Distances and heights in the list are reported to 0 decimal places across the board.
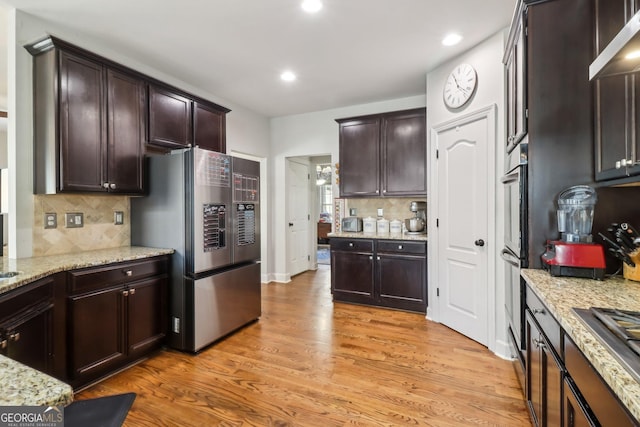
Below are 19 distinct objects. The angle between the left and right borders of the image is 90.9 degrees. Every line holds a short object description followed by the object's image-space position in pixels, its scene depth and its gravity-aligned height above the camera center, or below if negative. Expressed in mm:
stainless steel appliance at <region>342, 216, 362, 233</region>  4340 -170
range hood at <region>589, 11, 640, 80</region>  952 +538
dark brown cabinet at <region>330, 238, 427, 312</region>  3627 -739
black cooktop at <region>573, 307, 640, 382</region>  802 -364
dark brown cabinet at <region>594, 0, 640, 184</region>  1452 +487
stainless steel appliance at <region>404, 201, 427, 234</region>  3986 -98
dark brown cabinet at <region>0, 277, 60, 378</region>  1556 -615
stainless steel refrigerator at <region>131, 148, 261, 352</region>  2654 -188
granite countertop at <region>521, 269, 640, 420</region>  725 -360
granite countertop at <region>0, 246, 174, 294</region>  1685 -332
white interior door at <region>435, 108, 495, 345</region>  2809 -128
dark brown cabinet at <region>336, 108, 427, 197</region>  3859 +732
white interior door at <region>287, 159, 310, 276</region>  5336 -74
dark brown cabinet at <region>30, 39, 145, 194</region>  2262 +688
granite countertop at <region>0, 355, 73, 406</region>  620 -364
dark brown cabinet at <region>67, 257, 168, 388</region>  2096 -762
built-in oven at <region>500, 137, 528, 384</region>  1807 -212
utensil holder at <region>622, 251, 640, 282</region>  1528 -290
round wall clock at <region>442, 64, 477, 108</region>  2904 +1201
